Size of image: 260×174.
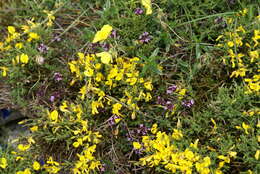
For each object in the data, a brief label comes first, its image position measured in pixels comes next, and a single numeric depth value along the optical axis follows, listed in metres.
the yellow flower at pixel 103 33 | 2.01
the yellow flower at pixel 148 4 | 2.06
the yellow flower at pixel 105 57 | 1.99
